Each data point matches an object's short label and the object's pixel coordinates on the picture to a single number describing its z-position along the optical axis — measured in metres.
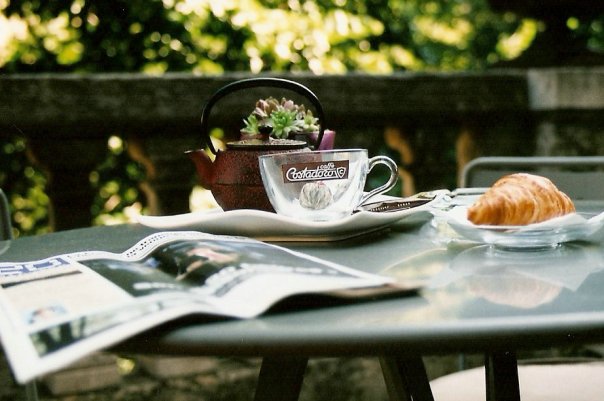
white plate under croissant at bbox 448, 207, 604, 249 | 0.89
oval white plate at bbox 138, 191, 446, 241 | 1.00
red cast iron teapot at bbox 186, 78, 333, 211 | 1.17
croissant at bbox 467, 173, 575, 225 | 0.93
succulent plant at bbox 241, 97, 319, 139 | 1.23
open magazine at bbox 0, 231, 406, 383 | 0.57
